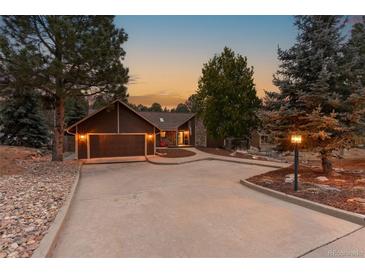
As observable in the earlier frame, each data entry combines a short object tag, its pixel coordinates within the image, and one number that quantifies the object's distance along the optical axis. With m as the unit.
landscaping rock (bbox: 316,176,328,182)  7.21
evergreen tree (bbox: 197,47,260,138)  19.70
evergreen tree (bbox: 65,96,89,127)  23.80
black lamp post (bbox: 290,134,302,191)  6.03
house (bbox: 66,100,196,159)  14.16
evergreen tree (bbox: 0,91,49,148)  18.00
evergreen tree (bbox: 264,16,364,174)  7.15
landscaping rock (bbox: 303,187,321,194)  5.97
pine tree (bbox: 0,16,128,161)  9.14
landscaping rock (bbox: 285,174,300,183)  7.30
